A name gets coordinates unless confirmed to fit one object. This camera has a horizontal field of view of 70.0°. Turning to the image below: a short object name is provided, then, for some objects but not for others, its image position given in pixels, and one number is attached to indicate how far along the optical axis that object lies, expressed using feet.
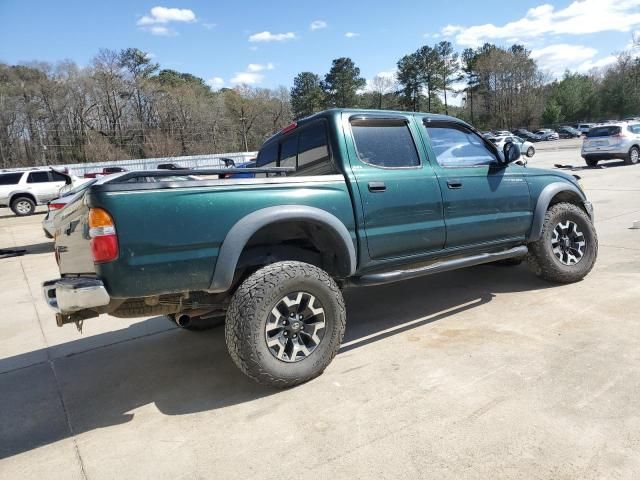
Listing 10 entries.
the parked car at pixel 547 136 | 195.62
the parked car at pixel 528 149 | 96.66
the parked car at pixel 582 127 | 205.44
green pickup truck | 8.80
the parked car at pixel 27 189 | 62.03
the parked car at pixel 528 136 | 196.20
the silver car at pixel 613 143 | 58.44
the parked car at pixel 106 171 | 59.12
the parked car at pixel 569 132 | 200.42
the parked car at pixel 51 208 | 25.63
